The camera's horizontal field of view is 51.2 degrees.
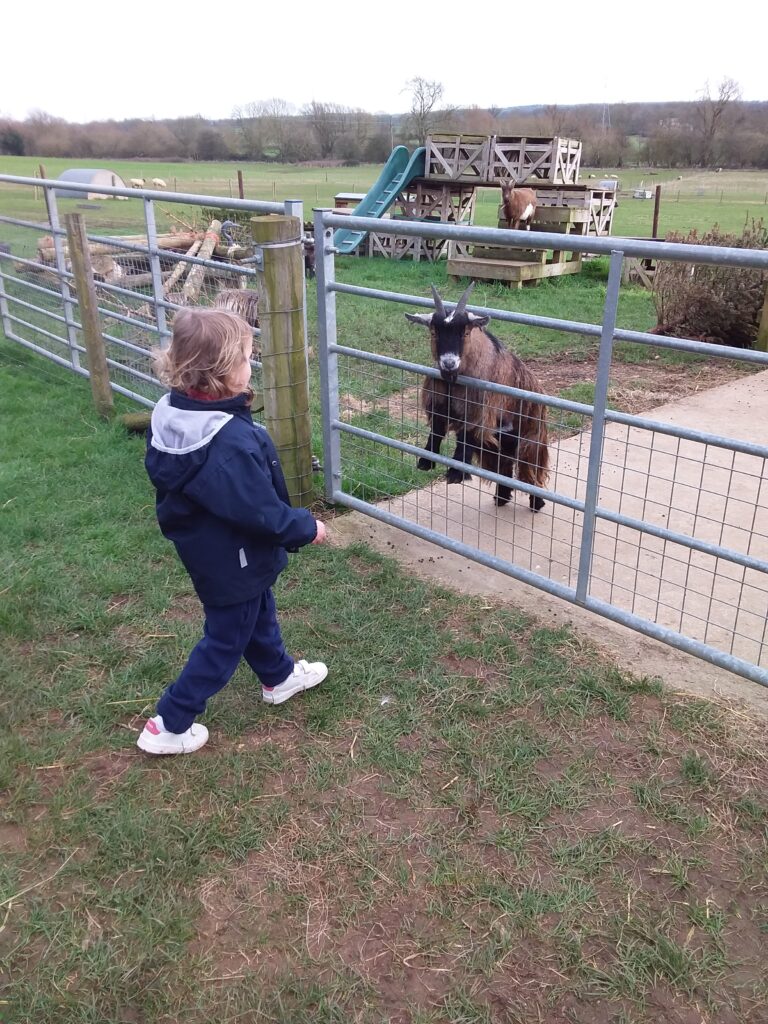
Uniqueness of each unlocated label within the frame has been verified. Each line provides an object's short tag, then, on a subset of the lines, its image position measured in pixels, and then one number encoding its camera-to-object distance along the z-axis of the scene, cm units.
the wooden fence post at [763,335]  927
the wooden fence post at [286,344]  439
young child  254
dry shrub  957
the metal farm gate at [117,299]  554
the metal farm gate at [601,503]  328
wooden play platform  1436
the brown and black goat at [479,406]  396
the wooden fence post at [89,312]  623
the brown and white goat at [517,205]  1431
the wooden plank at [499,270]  1338
